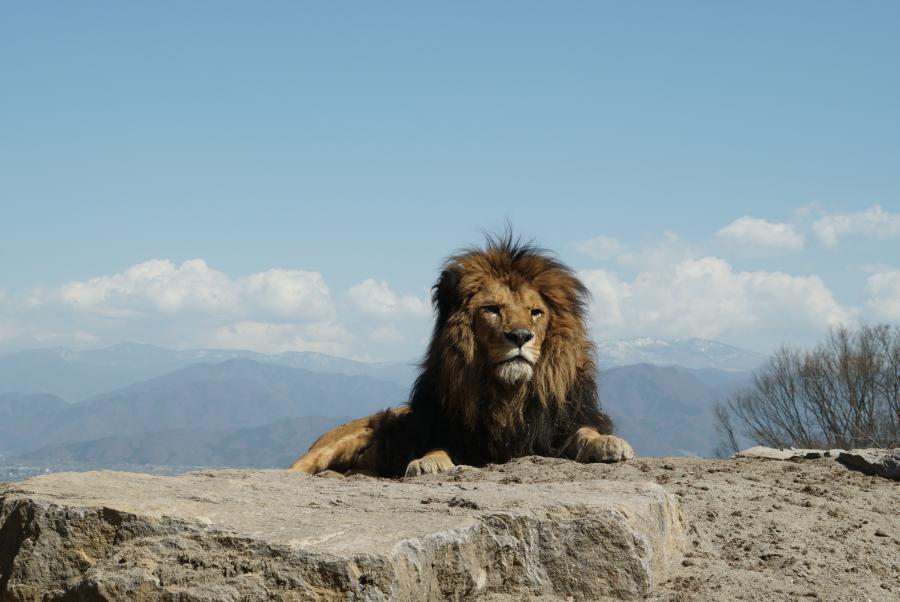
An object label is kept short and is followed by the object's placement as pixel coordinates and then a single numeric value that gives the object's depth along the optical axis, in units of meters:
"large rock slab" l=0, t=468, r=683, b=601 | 7.24
